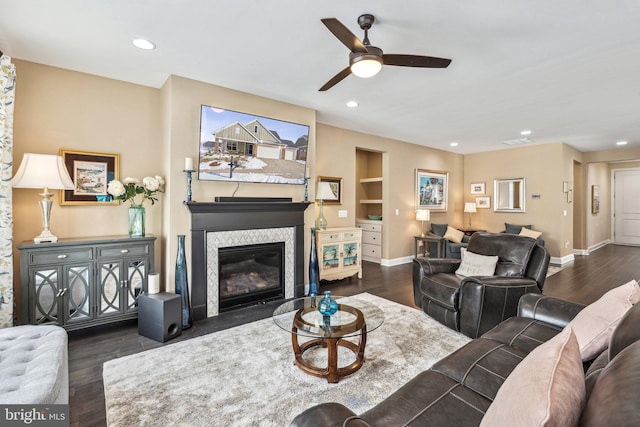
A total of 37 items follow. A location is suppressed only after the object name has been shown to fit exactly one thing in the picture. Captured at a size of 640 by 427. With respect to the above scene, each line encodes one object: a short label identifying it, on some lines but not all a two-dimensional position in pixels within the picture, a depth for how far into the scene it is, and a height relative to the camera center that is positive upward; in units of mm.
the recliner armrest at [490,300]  2652 -790
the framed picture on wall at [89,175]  3170 +419
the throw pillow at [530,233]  6341 -458
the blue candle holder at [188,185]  3336 +313
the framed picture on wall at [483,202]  7570 +249
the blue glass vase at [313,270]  4289 -835
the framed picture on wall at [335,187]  5352 +462
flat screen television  3504 +826
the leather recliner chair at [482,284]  2670 -701
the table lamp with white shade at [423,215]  6660 -67
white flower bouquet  3127 +274
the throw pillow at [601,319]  1363 -522
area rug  1848 -1225
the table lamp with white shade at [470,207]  7520 +109
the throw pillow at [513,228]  6691 -368
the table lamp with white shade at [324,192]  4668 +319
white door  9055 +133
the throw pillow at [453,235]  6391 -501
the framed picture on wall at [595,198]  8344 +373
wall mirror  7027 +407
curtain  2590 +127
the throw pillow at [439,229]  6797 -392
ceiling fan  2106 +1180
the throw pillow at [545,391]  708 -469
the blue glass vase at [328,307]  2289 -727
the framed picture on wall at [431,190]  6938 +539
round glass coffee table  2113 -843
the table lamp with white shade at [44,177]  2623 +323
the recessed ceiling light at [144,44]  2621 +1512
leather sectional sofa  696 -769
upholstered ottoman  1346 -796
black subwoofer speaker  2822 -998
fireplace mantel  3402 -115
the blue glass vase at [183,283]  3172 -758
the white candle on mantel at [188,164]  3229 +529
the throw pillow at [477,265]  3197 -586
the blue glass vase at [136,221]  3297 -88
